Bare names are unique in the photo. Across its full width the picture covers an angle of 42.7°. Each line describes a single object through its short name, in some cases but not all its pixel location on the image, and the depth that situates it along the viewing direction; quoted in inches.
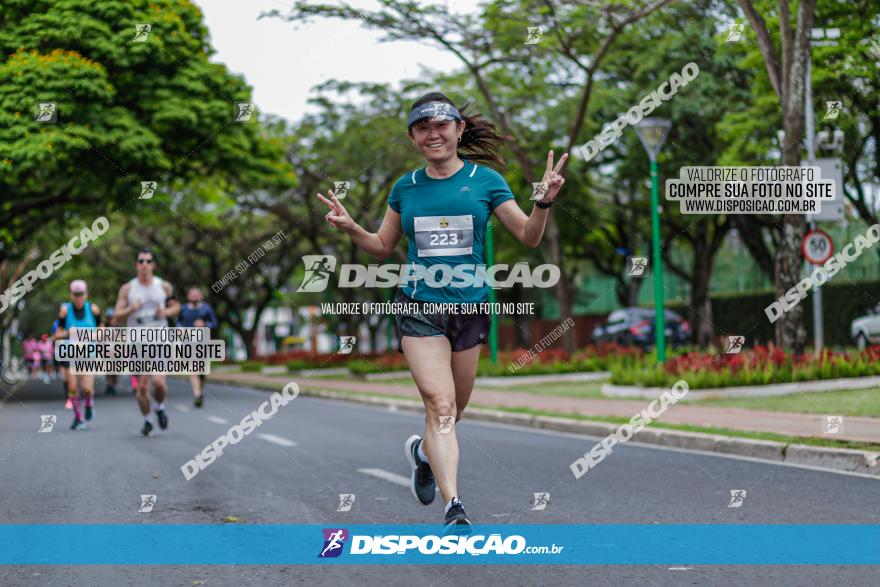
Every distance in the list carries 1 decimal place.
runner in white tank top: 478.9
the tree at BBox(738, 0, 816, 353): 652.7
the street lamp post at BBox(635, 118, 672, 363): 733.9
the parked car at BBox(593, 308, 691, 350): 1348.4
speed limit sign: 644.7
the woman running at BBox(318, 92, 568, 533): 213.0
